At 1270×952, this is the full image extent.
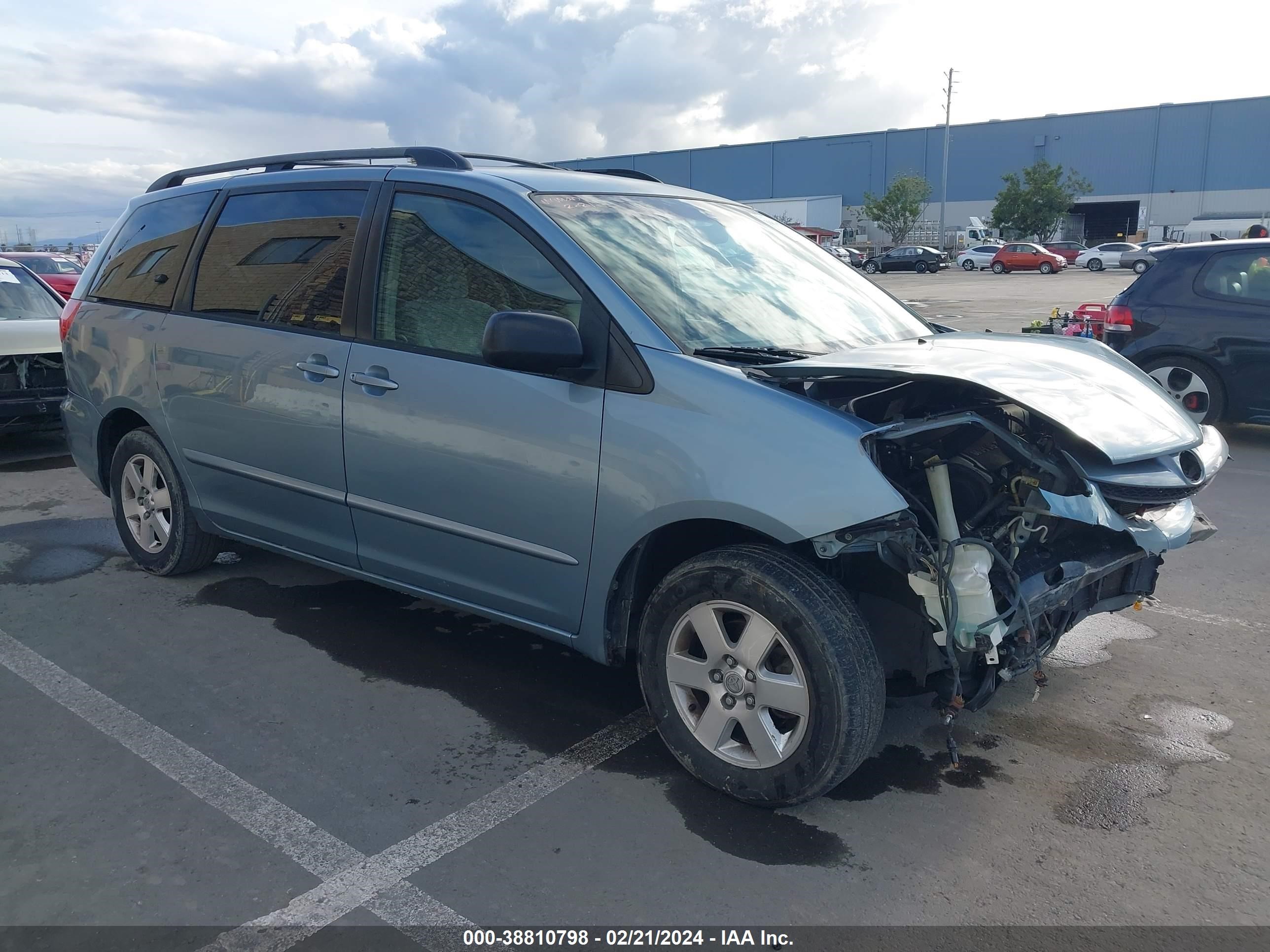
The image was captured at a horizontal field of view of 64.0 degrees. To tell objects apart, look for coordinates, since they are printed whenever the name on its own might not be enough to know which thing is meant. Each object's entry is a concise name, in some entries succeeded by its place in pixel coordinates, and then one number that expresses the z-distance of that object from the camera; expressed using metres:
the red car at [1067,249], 52.13
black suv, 7.77
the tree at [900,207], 66.06
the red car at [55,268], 17.89
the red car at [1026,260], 46.16
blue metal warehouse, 64.12
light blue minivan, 2.89
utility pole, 67.38
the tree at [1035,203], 61.22
